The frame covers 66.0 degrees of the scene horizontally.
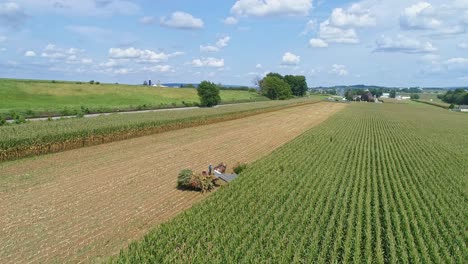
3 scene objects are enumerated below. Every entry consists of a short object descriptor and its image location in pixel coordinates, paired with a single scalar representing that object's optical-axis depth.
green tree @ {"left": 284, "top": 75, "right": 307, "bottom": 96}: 195.12
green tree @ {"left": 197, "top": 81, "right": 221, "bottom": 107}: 91.06
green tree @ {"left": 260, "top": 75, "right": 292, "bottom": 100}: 149.62
